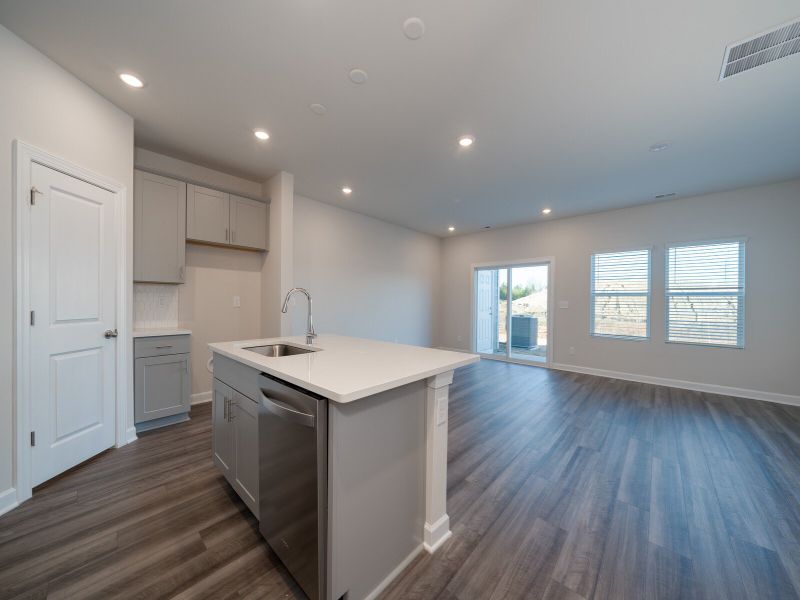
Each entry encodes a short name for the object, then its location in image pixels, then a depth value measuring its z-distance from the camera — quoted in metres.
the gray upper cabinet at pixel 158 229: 2.83
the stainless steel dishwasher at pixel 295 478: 1.10
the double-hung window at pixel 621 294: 4.73
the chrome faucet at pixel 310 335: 2.22
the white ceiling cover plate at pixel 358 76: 2.02
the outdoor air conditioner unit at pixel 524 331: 5.92
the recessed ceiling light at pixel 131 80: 2.10
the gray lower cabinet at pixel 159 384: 2.68
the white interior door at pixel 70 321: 1.94
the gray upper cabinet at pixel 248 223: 3.50
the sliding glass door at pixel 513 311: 5.80
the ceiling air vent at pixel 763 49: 1.70
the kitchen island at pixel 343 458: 1.10
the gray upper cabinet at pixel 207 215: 3.16
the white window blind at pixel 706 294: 4.06
